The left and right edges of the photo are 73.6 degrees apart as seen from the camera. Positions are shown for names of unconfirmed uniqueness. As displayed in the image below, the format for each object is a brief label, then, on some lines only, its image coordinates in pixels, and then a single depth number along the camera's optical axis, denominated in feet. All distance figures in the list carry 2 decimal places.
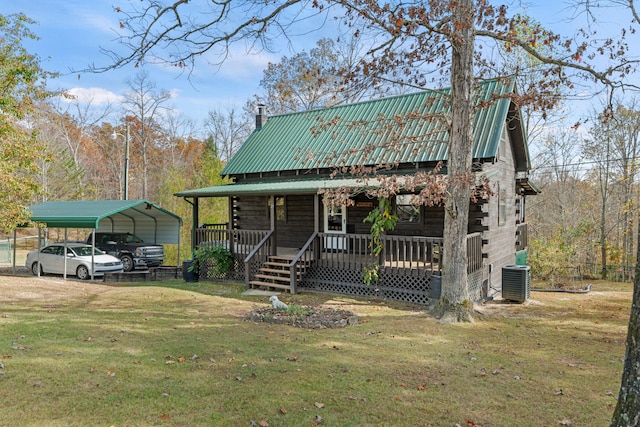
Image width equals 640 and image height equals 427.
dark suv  65.41
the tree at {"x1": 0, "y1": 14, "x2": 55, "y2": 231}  43.70
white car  56.18
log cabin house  40.96
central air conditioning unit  41.01
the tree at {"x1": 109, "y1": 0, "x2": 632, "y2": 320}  25.93
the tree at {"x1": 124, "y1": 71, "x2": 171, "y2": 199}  106.63
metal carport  53.16
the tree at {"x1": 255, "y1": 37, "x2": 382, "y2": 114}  102.22
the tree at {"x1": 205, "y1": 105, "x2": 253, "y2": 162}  129.59
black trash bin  52.08
